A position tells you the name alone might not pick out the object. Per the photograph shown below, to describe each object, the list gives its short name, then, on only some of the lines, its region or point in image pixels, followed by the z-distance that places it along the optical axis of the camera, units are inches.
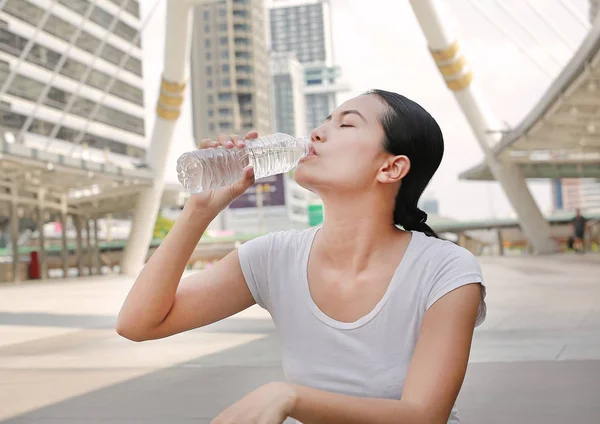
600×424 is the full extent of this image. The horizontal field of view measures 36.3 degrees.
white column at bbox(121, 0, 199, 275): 1143.0
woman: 81.0
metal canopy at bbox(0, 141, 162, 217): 1079.0
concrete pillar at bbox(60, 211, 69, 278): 1576.0
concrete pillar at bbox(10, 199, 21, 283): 1274.6
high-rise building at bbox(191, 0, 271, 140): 5826.8
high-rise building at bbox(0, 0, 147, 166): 2564.0
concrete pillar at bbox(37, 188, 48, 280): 1421.0
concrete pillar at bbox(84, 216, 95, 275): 1763.0
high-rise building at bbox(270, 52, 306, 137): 7534.5
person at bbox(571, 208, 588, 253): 1379.2
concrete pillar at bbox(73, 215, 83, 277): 1692.1
